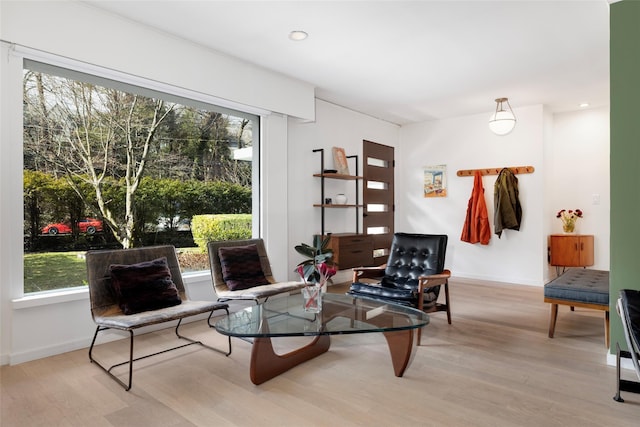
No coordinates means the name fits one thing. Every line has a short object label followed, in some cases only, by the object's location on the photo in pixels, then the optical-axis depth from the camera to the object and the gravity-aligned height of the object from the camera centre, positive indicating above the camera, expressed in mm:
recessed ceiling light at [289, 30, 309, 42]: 3532 +1614
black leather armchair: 3327 -579
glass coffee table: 2355 -692
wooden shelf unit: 5363 +409
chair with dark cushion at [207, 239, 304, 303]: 3596 -584
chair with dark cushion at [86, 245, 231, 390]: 2754 -592
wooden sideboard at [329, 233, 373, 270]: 5228 -500
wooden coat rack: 5939 +662
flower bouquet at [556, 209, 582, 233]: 6117 -87
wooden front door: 6496 +294
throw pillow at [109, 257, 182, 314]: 2877 -551
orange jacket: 6254 -101
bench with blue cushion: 3082 -651
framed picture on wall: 6816 +558
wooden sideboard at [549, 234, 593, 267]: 5898 -561
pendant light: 5203 +1194
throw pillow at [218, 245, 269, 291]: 3760 -530
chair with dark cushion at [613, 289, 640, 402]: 2078 -626
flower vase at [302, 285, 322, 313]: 2799 -609
